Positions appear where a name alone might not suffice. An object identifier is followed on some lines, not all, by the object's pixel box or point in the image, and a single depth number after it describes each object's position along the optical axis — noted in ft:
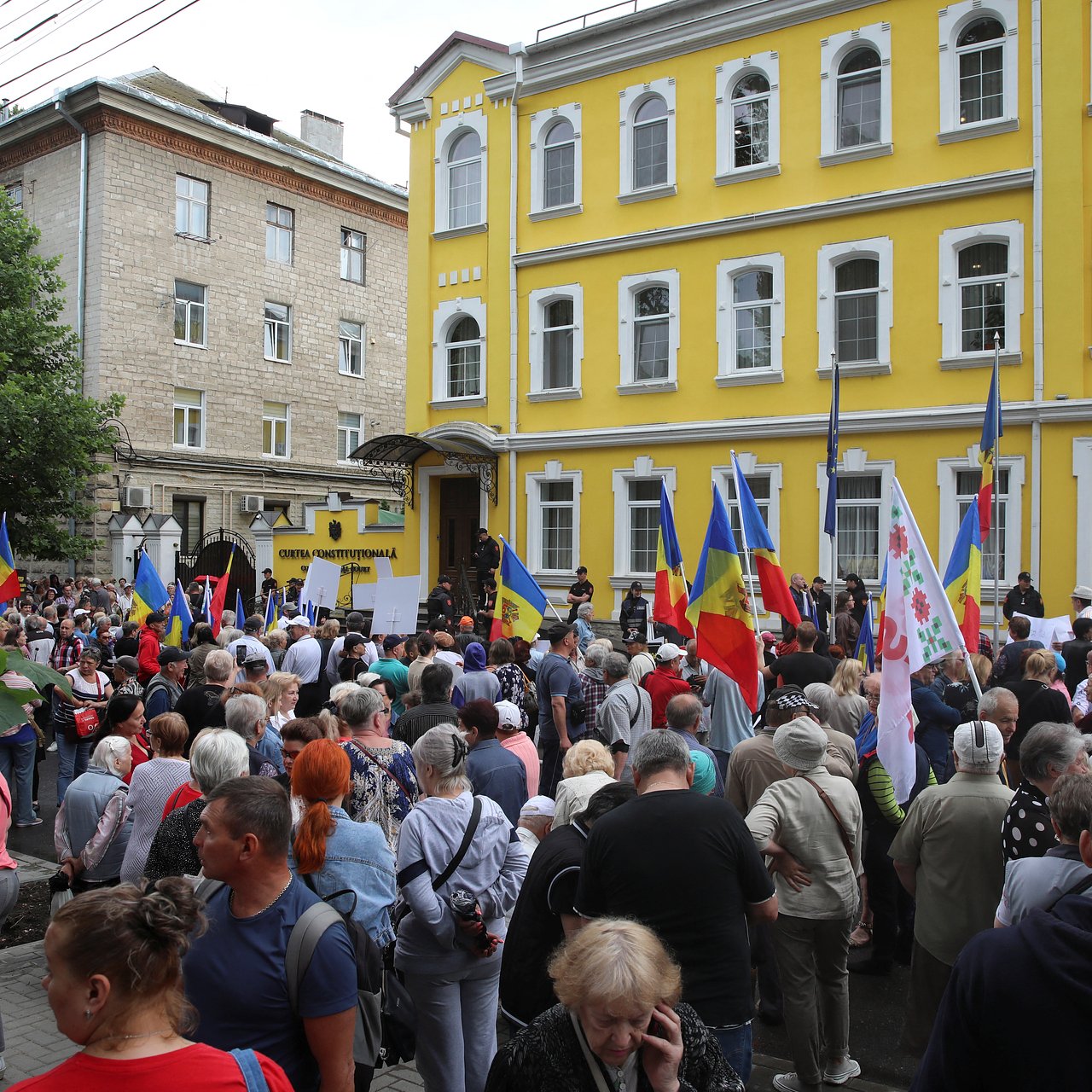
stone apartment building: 97.45
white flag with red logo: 19.95
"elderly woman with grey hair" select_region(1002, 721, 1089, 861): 14.43
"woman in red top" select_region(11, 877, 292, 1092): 7.33
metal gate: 93.25
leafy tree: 83.97
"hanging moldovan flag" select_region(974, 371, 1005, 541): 38.42
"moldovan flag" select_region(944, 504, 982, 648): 29.19
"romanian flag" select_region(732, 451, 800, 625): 33.50
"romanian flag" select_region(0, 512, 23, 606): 42.73
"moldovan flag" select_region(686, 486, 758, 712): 27.66
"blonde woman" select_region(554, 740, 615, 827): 15.60
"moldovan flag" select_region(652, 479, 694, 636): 38.70
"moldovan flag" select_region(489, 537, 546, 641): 39.81
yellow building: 57.21
